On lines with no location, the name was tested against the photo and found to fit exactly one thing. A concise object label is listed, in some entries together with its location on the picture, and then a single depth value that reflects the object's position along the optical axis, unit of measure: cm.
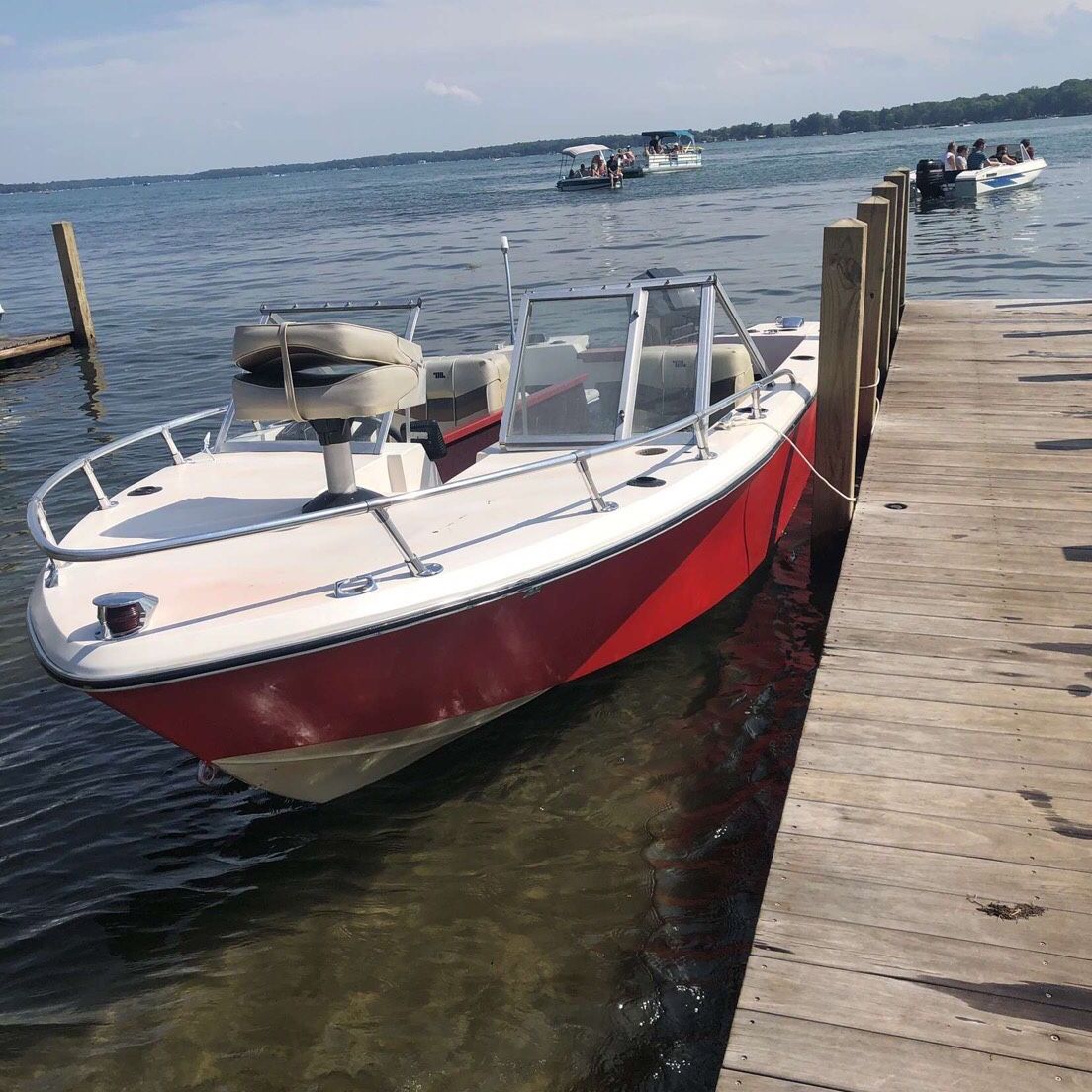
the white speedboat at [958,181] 3256
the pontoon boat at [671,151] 6456
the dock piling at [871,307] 773
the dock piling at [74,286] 1833
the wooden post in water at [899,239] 1096
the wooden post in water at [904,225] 1146
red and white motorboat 409
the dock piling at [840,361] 616
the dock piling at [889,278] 945
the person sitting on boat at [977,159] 3344
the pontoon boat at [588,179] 5710
